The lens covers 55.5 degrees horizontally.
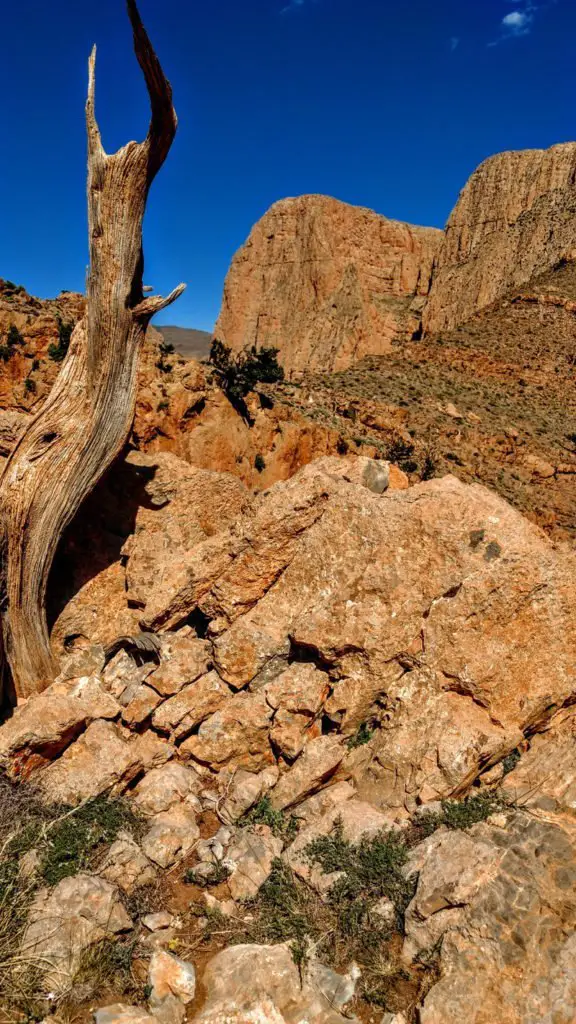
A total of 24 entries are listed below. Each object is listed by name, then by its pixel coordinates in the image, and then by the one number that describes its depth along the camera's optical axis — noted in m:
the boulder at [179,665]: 6.34
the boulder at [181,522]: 7.26
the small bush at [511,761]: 5.82
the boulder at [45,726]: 5.62
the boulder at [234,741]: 6.06
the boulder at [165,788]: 5.62
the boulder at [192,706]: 6.16
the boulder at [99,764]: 5.62
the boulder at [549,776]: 5.13
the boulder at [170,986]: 3.94
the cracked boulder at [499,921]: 3.87
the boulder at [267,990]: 3.85
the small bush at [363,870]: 4.64
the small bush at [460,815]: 5.20
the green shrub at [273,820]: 5.47
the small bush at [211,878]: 5.02
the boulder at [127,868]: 4.89
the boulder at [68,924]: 4.09
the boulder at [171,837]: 5.20
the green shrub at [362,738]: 6.14
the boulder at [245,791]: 5.63
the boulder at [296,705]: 6.00
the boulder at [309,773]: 5.77
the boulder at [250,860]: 4.93
